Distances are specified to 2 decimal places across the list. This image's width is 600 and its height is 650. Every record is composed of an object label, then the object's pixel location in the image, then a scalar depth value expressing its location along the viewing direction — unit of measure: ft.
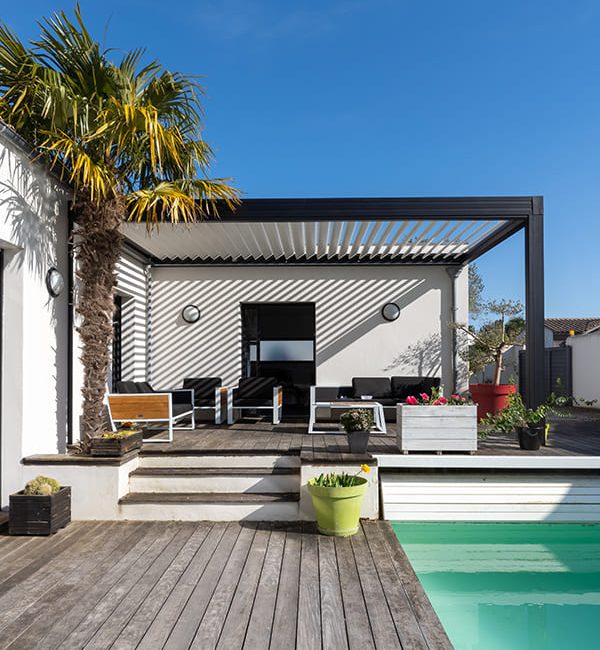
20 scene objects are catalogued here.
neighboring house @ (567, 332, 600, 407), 43.80
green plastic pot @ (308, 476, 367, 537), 13.41
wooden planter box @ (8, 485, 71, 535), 13.62
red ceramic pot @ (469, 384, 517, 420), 22.77
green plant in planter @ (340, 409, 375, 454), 16.42
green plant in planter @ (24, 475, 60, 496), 13.88
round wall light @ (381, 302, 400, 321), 30.94
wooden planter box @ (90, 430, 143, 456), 15.69
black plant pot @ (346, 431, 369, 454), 16.40
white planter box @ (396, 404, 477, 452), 16.79
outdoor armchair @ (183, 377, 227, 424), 28.22
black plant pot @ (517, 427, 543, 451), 17.67
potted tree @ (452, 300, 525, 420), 22.88
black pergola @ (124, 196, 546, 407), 19.56
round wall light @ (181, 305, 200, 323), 31.07
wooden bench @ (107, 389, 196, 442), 19.29
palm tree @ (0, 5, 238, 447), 14.66
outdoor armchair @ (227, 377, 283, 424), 26.07
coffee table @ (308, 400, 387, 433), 21.89
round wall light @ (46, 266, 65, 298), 16.61
